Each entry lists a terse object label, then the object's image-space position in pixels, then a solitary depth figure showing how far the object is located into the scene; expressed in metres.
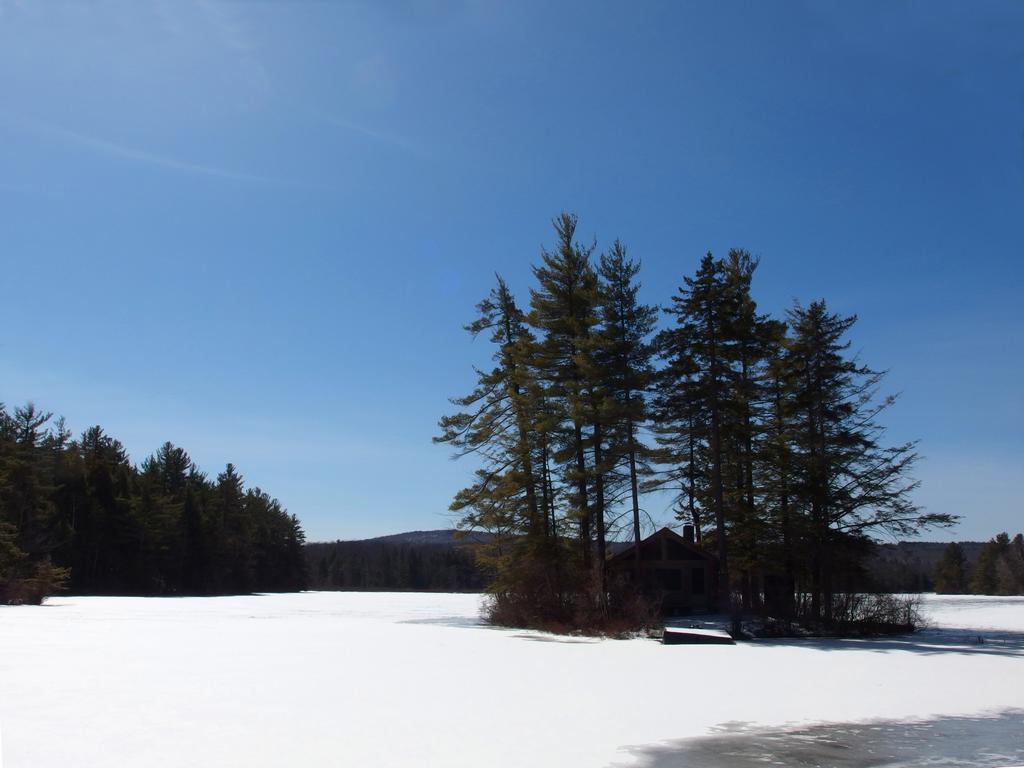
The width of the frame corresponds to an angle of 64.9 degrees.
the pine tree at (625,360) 29.66
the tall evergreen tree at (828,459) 28.28
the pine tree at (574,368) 29.77
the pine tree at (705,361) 30.80
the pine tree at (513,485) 30.50
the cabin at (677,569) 36.66
